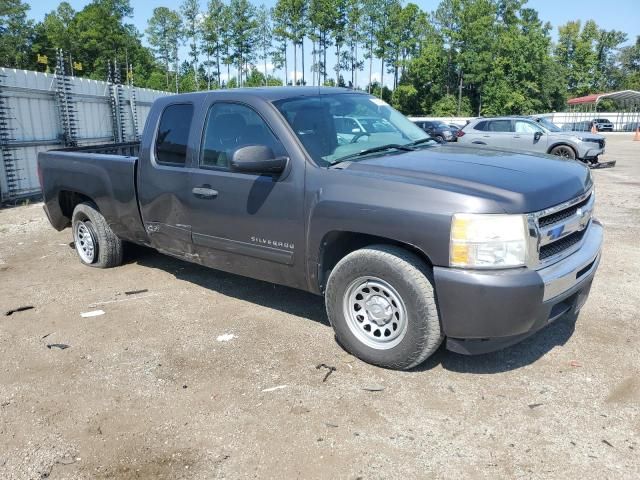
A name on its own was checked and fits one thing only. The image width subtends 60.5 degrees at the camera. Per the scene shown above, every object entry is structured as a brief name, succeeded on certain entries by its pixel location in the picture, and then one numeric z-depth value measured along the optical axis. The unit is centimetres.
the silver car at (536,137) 1616
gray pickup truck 319
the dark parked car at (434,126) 2485
